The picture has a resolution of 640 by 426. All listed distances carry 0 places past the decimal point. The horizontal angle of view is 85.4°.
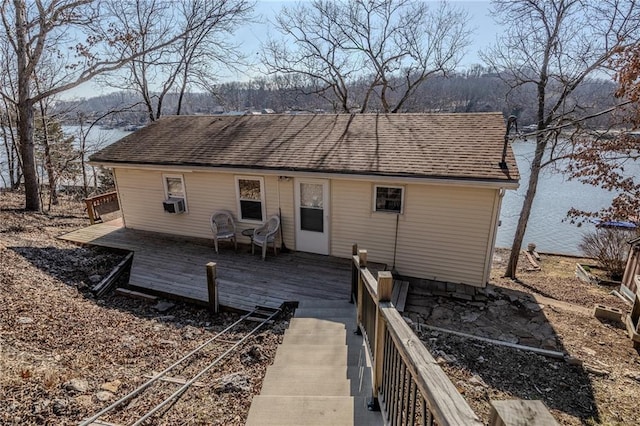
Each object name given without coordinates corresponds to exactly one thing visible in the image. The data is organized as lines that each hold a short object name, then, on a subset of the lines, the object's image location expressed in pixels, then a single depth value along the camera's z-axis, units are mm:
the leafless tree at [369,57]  17391
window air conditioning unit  8805
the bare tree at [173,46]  13023
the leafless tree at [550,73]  9430
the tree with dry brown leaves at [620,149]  7195
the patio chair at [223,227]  8406
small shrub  11850
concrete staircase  2867
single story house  6918
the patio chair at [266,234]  7957
